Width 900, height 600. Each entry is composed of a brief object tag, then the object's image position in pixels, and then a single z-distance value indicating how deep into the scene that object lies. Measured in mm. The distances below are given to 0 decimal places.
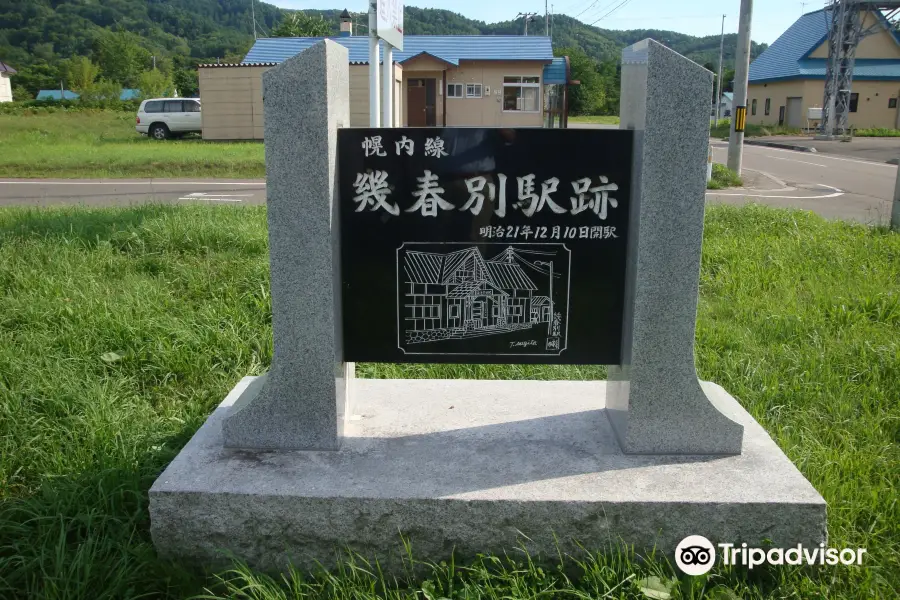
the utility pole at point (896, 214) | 7938
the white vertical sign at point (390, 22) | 5711
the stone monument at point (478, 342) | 2686
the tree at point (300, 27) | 55475
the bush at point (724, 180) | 15289
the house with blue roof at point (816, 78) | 43750
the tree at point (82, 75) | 56394
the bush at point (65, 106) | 38906
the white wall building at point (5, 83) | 65562
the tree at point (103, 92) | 48388
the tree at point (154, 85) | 54894
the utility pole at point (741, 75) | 14809
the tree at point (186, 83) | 66875
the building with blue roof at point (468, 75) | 29141
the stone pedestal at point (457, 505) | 2660
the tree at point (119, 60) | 71500
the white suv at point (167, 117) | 26281
